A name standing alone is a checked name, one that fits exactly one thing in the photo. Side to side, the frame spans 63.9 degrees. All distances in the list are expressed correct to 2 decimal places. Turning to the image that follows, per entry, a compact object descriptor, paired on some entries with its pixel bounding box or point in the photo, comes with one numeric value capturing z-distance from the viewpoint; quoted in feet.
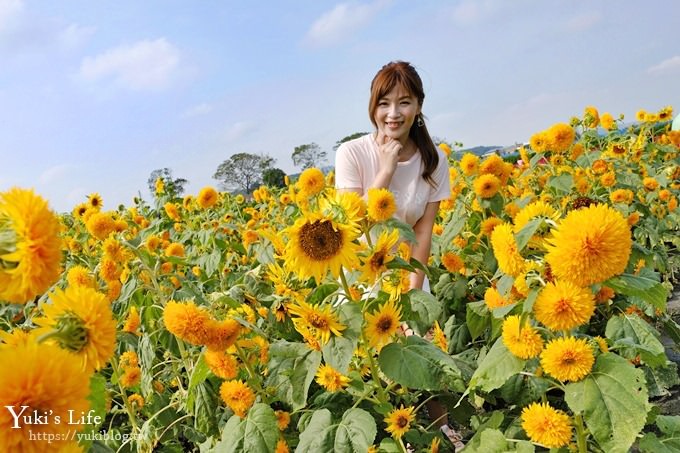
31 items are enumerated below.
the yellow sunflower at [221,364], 4.90
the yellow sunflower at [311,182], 8.20
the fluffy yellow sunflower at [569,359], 3.98
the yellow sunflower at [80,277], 6.21
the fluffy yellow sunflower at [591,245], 3.47
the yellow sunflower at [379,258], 4.69
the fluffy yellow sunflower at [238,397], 4.92
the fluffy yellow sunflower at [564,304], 3.86
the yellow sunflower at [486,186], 7.84
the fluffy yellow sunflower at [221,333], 4.42
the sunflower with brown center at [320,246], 4.45
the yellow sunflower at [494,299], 5.07
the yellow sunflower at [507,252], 4.20
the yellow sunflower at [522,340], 4.11
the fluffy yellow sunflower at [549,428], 4.24
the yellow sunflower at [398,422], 5.00
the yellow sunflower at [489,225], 7.57
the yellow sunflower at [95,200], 12.94
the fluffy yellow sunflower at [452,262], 7.75
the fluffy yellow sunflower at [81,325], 2.15
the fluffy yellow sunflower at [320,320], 4.44
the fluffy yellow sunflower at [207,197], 13.03
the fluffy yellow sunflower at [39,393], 1.67
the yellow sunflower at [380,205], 5.11
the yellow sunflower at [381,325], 4.78
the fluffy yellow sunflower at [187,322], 4.32
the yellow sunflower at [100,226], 8.25
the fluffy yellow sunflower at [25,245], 1.95
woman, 8.77
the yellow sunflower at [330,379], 5.01
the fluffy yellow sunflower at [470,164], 8.98
